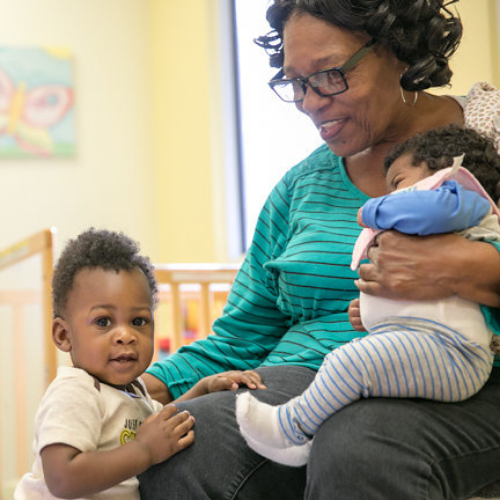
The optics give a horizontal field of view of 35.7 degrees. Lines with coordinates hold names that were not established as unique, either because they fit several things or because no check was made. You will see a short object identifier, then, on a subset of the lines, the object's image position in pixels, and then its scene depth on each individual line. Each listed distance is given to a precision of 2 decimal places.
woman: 1.11
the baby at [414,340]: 1.14
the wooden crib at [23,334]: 2.94
